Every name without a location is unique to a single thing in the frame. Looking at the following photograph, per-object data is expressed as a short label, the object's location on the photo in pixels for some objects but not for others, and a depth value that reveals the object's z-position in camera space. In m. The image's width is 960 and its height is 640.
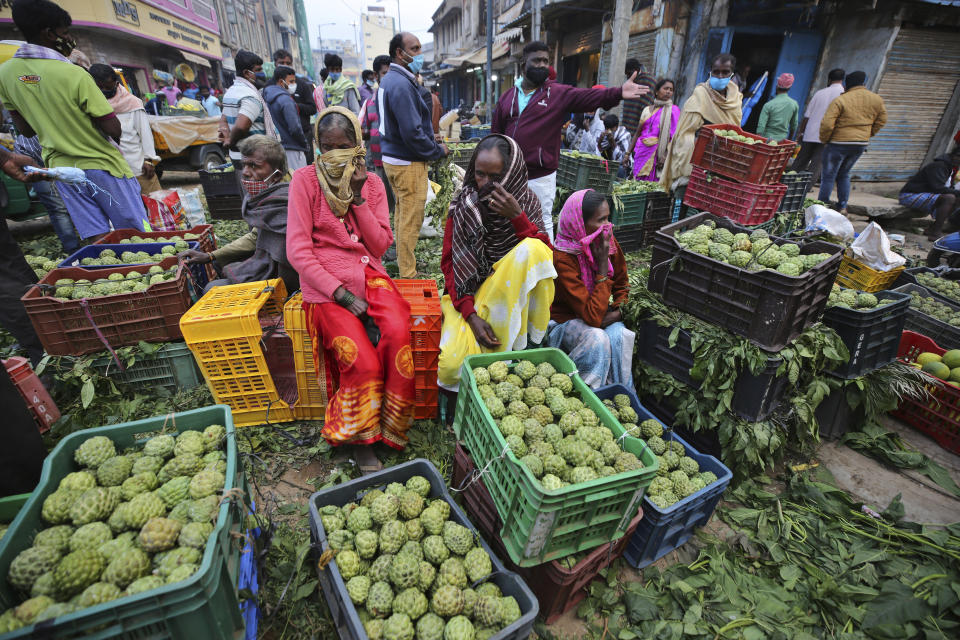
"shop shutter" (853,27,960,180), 10.78
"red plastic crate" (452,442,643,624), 2.31
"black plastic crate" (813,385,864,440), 3.84
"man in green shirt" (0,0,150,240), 4.23
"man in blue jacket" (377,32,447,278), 5.30
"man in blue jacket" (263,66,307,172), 7.20
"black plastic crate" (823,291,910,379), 3.51
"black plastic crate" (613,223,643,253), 7.34
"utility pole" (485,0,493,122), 15.47
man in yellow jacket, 8.23
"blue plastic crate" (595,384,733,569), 2.64
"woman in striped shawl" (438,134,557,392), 3.31
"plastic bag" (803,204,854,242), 5.42
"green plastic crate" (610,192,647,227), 7.02
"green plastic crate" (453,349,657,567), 1.96
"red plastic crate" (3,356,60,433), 3.13
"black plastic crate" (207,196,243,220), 9.09
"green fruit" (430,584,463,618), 2.03
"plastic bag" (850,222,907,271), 5.08
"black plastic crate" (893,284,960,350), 4.40
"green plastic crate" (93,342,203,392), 3.76
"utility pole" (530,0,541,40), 12.91
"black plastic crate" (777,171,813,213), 6.70
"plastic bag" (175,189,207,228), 7.01
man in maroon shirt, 5.23
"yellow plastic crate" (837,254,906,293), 5.20
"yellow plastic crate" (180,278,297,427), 3.30
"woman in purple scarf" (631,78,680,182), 8.16
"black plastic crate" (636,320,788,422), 3.21
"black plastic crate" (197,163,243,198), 8.71
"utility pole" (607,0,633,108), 9.69
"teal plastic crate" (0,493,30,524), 2.07
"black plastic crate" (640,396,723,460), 3.54
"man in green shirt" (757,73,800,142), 8.46
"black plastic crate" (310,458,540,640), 1.96
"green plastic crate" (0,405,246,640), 1.44
